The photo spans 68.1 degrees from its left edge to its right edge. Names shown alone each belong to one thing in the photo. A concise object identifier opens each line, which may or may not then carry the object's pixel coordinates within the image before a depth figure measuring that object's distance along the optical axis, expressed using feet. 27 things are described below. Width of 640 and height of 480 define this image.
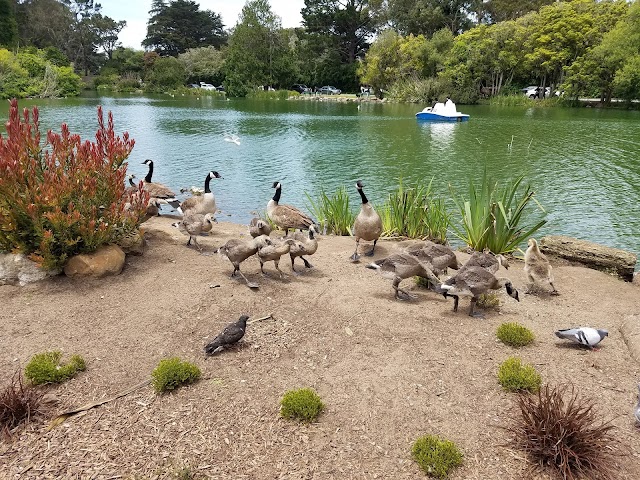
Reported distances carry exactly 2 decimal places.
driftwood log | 28.89
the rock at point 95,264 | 22.74
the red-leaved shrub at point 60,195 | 21.52
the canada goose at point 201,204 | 35.68
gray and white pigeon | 17.62
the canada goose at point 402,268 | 21.90
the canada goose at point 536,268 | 24.12
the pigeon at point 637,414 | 13.87
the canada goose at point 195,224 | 28.32
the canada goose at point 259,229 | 27.51
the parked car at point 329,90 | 265.95
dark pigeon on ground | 17.25
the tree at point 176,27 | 333.21
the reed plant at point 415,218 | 35.19
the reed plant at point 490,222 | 30.81
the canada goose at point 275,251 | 23.79
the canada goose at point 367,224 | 29.14
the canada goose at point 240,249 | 23.39
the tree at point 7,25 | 241.14
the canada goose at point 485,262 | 22.59
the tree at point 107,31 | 324.19
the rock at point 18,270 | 22.47
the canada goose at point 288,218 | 33.35
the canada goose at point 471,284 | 20.33
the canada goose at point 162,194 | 37.76
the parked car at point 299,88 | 273.13
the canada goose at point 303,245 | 25.08
